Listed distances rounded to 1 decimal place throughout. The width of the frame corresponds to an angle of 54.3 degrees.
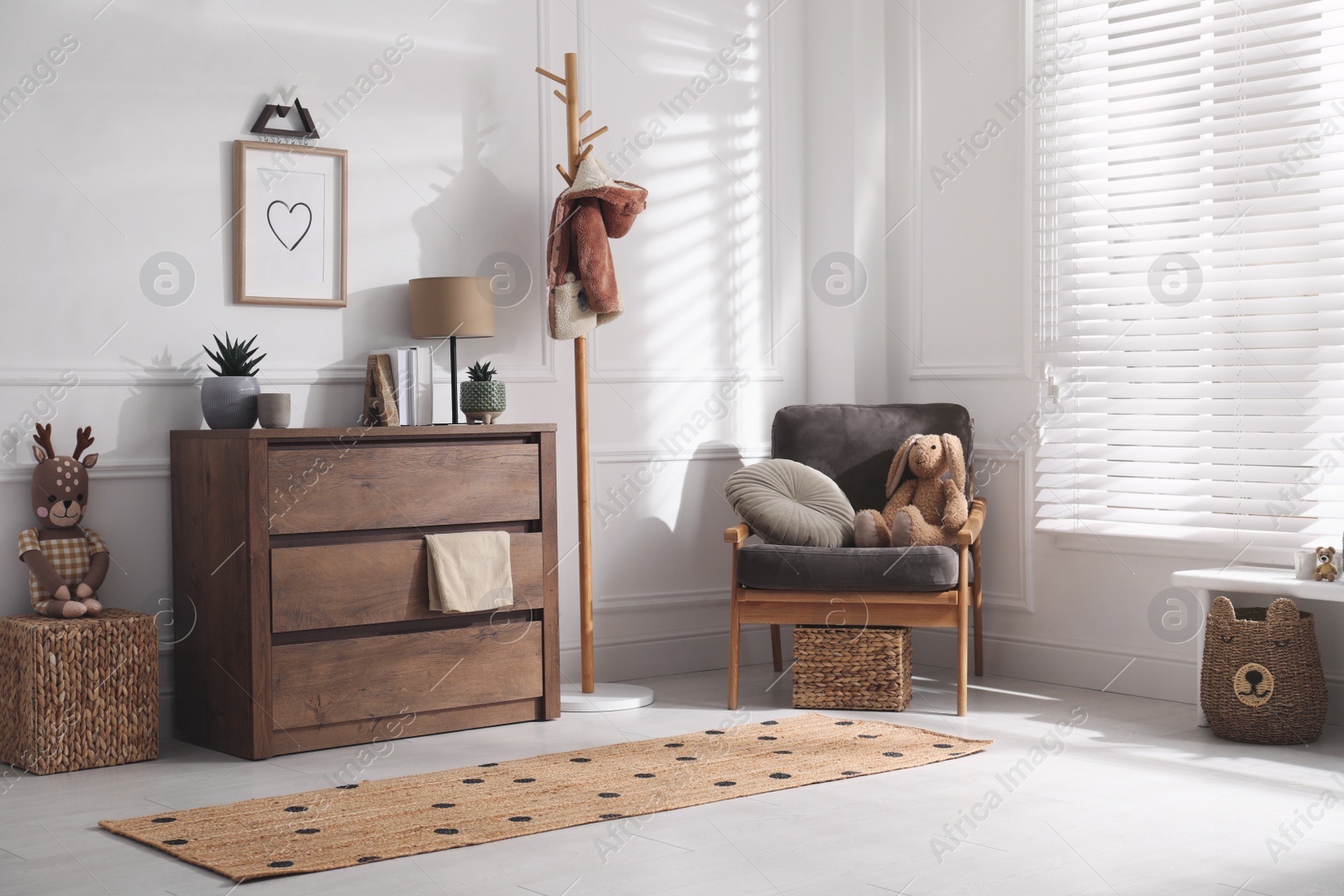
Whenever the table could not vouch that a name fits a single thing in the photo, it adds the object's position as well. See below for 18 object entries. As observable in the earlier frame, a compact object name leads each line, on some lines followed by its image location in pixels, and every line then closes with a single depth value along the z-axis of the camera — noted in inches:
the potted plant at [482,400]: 153.1
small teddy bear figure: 137.0
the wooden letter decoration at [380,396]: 148.5
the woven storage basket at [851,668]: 155.9
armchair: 151.3
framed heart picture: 148.9
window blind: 147.3
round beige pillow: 162.9
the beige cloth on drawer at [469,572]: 142.2
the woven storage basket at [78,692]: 127.3
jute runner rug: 103.4
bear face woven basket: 135.7
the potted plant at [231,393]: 139.9
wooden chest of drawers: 132.9
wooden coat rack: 160.1
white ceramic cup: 139.2
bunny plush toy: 160.9
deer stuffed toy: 132.9
